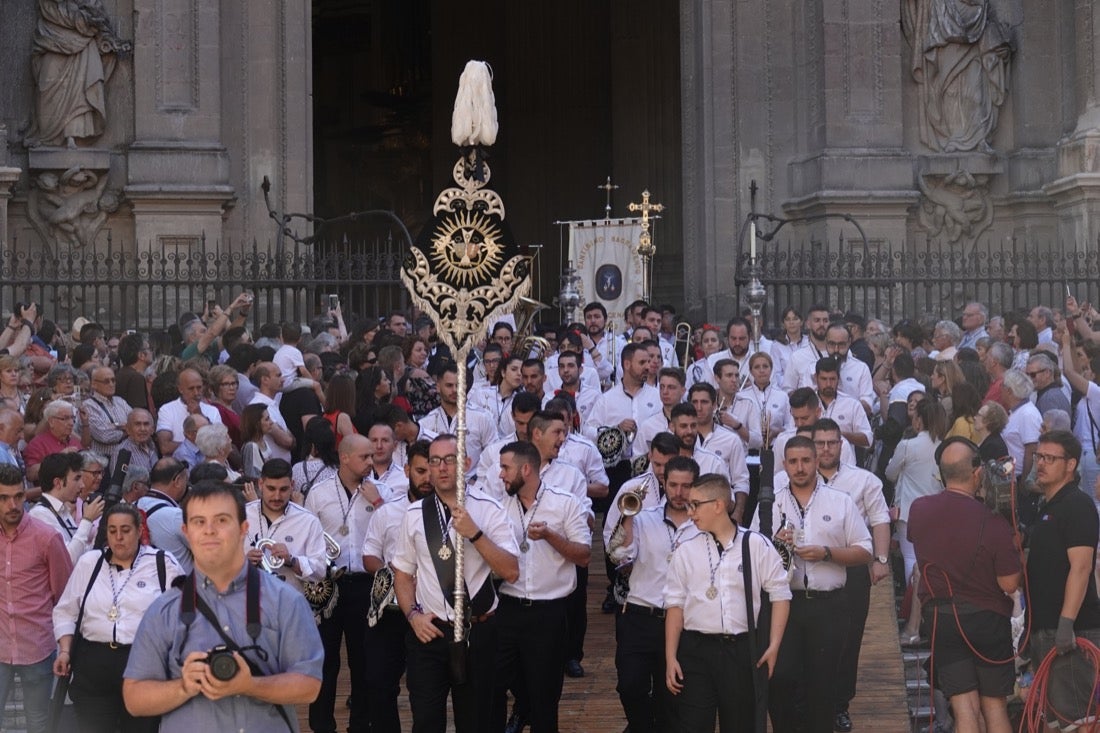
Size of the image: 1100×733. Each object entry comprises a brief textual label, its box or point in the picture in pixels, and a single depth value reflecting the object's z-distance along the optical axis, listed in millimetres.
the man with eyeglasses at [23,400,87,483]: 11625
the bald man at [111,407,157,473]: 11773
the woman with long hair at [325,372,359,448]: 12414
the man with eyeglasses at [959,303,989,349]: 16406
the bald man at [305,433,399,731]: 10469
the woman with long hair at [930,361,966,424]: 12648
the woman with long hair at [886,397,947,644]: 12117
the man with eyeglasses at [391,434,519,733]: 8969
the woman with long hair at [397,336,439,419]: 13891
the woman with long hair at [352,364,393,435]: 13391
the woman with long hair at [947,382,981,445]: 12258
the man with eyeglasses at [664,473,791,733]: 8891
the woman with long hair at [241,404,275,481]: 12172
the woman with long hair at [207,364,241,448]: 13047
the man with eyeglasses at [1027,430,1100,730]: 9141
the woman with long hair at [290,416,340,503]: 11047
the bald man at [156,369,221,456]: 12383
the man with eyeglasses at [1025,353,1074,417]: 12836
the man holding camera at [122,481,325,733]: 5980
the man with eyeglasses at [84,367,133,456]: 12406
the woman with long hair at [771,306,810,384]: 16297
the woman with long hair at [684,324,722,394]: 14977
